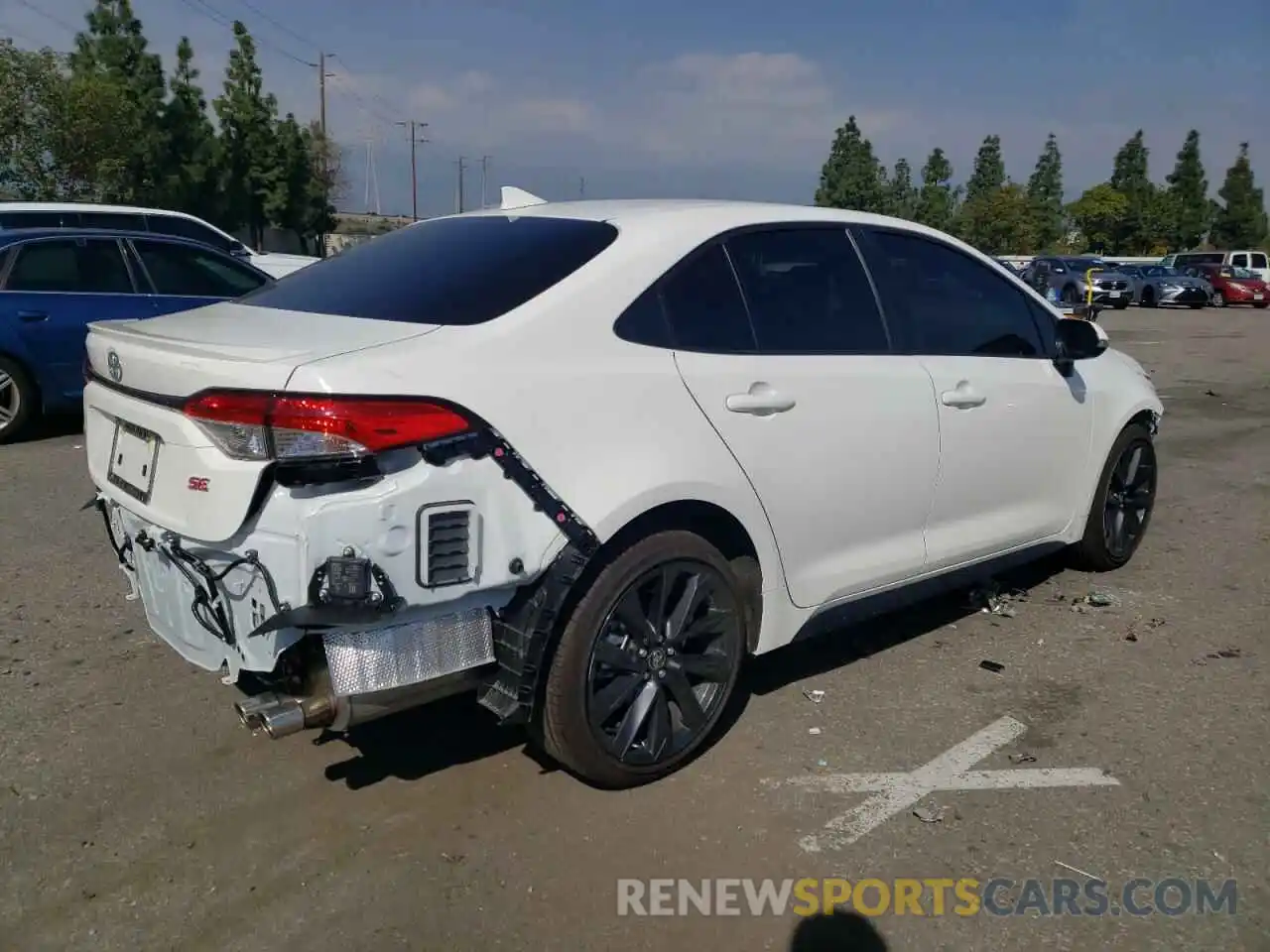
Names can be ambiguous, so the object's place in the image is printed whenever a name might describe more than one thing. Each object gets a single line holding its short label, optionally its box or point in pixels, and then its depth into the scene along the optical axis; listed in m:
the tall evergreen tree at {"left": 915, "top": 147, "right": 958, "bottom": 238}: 74.19
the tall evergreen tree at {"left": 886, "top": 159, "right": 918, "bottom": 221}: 76.12
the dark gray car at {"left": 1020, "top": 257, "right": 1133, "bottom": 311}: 31.12
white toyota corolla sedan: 2.66
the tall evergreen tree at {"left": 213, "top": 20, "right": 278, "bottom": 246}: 42.94
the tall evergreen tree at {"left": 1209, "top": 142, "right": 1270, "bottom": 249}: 69.31
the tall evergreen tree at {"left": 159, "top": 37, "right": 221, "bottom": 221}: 37.22
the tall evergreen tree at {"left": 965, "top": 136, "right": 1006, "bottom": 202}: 80.88
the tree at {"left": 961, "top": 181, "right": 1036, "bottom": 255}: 67.19
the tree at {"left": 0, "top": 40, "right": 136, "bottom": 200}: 29.48
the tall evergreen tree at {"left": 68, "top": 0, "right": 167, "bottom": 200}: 35.78
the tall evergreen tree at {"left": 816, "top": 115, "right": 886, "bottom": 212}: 73.19
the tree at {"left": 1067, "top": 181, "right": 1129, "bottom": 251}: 68.75
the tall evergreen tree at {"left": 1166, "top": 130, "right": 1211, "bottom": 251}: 70.44
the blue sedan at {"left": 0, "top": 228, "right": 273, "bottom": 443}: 8.04
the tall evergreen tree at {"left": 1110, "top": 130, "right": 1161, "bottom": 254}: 67.69
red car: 33.66
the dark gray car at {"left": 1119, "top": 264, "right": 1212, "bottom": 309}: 32.57
